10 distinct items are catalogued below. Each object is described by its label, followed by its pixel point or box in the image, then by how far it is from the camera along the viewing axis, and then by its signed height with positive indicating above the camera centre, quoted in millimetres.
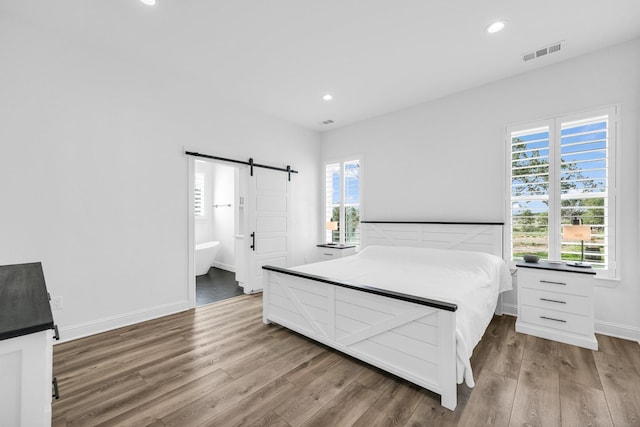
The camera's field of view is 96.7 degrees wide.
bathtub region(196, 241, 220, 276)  5617 -881
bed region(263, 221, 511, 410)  1882 -723
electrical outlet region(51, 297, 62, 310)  2719 -871
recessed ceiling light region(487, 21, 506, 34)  2510 +1669
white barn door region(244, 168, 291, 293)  4504 -174
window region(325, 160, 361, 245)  5109 +203
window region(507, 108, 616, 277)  2918 +294
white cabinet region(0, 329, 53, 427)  904 -551
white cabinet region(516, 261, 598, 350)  2627 -879
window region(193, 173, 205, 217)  6488 +386
